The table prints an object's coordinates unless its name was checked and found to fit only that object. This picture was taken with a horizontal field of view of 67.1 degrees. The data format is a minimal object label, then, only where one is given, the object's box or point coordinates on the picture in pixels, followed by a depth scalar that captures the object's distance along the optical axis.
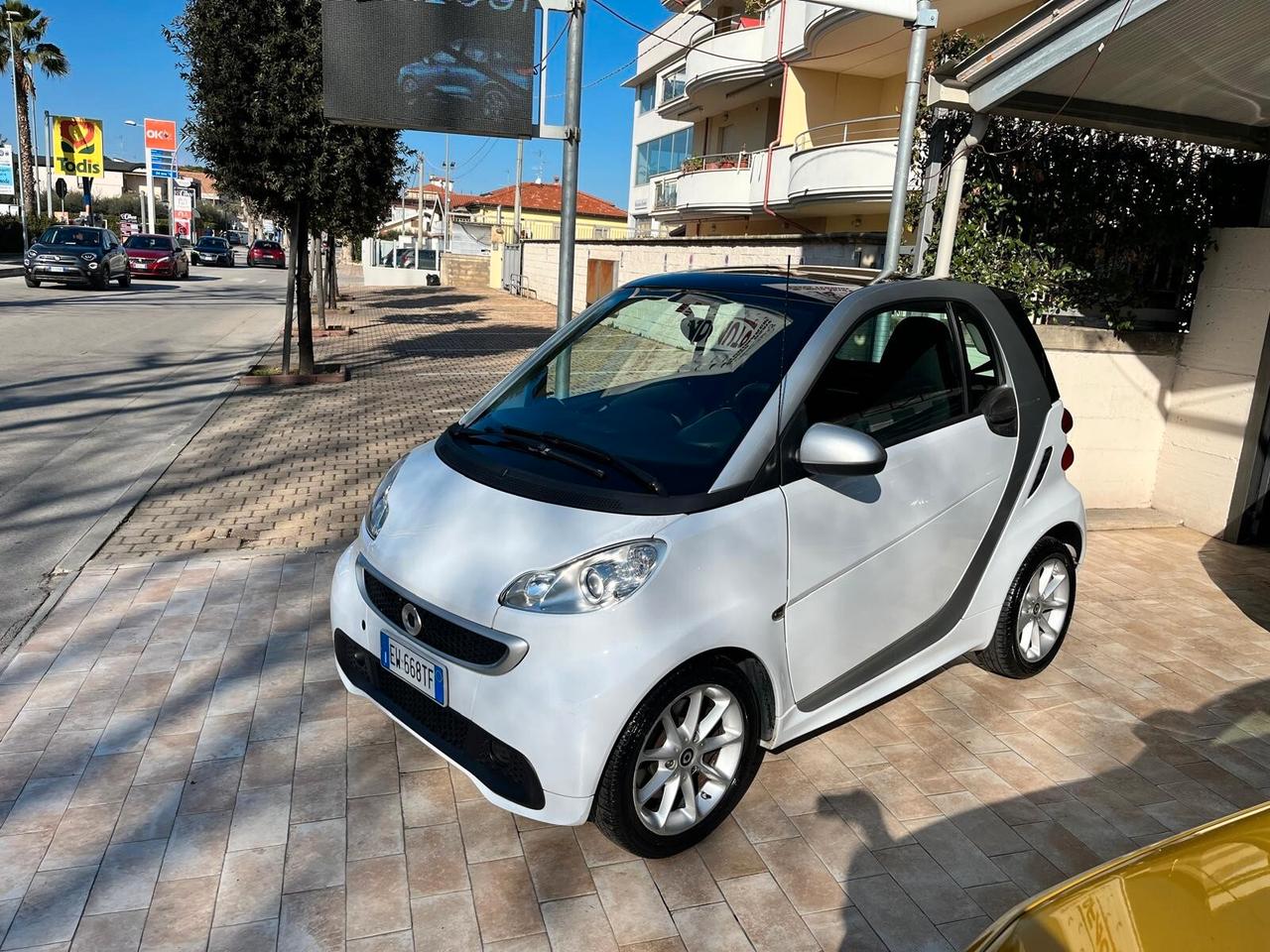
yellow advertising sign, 47.94
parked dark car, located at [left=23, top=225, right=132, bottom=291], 25.25
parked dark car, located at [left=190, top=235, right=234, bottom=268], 46.38
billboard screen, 6.20
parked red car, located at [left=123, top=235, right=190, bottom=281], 32.19
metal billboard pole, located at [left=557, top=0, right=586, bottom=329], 5.84
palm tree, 40.81
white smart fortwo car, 2.82
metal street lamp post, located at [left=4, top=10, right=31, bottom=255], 40.44
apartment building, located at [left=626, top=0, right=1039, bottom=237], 17.71
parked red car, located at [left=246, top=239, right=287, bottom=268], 48.69
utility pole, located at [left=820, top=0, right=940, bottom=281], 5.98
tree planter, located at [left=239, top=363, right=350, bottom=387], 12.51
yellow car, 1.70
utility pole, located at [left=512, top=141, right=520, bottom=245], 41.25
